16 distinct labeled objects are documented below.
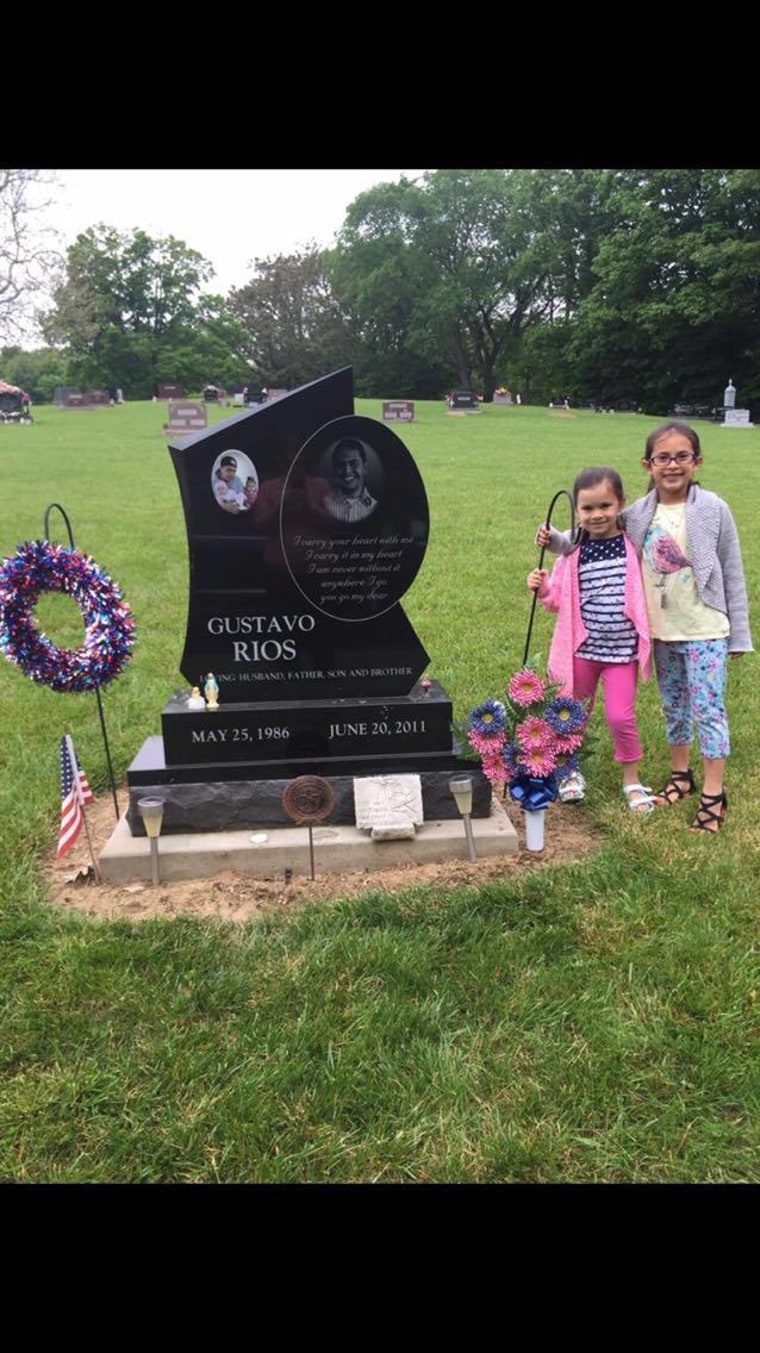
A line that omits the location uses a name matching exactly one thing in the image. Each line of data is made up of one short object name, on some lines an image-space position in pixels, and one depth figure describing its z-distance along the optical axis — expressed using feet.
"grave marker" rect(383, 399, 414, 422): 93.20
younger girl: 12.06
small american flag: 10.74
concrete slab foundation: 11.41
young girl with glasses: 11.78
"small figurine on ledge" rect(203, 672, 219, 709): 12.01
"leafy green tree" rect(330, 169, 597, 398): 111.86
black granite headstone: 11.69
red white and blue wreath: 11.44
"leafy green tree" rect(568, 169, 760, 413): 65.51
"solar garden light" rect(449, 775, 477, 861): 11.28
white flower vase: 11.77
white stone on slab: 11.74
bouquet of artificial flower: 11.46
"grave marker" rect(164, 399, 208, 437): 77.92
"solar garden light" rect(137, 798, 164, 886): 10.95
